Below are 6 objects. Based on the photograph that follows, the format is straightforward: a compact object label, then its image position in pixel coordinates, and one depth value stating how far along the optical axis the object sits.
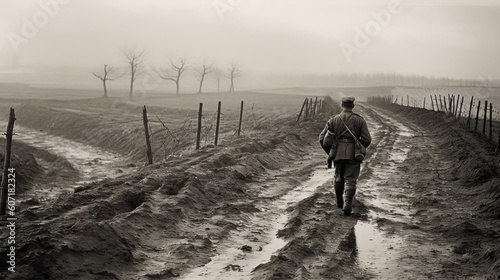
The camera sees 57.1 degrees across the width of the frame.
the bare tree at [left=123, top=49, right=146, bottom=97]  92.93
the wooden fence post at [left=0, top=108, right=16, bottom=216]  9.58
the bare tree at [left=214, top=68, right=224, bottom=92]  133.90
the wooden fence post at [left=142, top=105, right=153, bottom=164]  15.28
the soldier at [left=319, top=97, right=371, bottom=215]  8.95
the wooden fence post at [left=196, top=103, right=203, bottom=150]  17.53
